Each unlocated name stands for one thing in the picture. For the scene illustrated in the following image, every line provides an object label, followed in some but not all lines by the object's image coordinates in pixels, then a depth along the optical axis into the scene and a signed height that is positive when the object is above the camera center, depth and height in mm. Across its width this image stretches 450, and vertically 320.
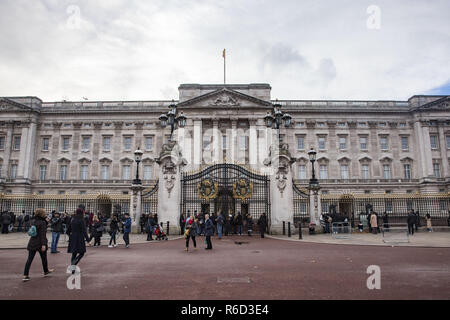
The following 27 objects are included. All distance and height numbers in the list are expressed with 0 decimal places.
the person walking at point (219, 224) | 16109 -908
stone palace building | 49000 +11934
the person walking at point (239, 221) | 18562 -839
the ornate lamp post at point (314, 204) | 19578 +251
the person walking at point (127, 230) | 13461 -1013
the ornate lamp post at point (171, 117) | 19080 +5969
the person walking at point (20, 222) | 23814 -1148
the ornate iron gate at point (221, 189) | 18703 +1259
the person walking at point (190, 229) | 12067 -881
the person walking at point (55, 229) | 12312 -907
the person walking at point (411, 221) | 19766 -896
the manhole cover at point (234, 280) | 6910 -1717
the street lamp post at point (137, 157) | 19984 +3655
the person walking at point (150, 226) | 15617 -965
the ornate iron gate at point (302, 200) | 19922 +662
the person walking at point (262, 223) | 17141 -894
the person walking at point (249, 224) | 18038 -1007
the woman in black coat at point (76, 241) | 8094 -911
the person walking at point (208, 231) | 12413 -978
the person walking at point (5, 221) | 21859 -965
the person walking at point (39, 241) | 7605 -862
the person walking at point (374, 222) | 19578 -988
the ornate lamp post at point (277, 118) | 19661 +6017
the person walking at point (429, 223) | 21177 -1149
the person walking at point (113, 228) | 13996 -981
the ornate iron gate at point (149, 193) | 20098 +994
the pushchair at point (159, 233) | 15922 -1366
